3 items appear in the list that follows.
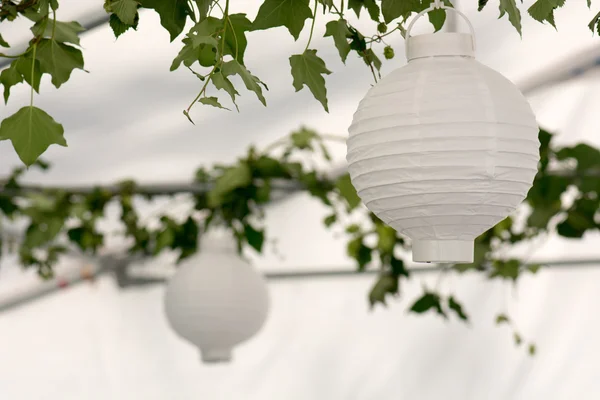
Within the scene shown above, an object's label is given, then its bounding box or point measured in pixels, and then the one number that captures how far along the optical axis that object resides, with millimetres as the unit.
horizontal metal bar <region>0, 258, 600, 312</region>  5942
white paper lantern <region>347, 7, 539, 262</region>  2414
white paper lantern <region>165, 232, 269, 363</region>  4006
